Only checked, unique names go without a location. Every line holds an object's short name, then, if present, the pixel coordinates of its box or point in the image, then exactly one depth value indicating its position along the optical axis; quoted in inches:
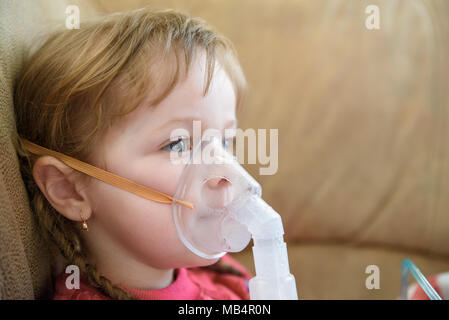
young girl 30.2
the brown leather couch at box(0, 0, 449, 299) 50.0
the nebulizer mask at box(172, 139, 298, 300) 30.0
